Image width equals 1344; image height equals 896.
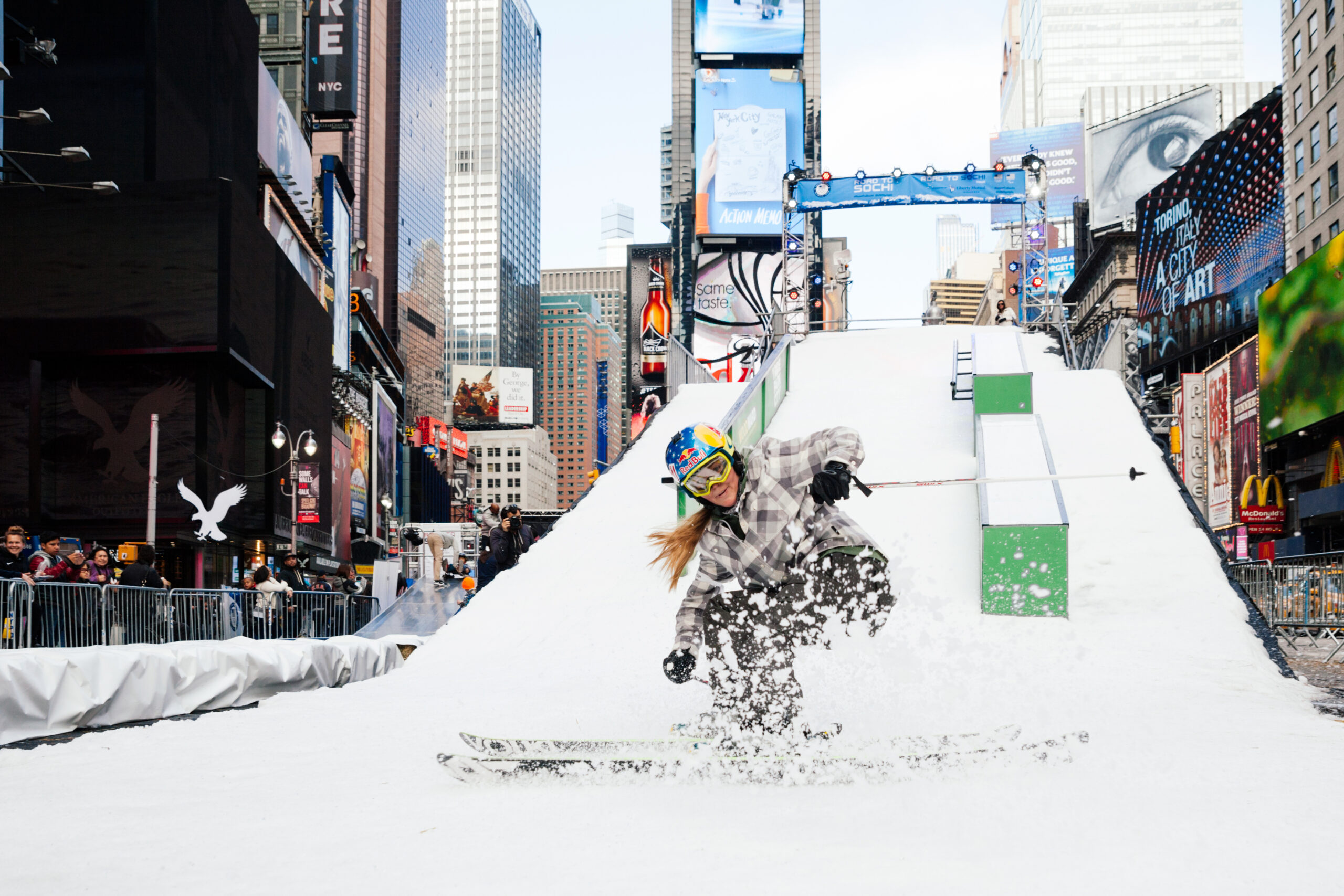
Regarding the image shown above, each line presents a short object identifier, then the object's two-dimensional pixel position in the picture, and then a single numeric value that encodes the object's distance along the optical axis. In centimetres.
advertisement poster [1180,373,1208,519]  5653
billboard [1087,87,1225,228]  8781
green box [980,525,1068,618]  994
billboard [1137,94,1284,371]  5491
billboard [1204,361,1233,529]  5144
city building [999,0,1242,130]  17212
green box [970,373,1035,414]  1447
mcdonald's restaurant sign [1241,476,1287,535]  4481
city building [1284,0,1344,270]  4794
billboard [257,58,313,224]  3922
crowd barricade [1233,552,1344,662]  1268
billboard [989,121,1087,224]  13500
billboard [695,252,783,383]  5644
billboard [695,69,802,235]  5638
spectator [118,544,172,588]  1230
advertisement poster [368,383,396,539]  7444
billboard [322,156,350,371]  5781
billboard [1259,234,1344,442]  3666
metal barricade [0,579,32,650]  938
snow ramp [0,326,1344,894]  337
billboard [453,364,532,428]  15550
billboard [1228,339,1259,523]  4772
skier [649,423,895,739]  510
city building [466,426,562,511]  16725
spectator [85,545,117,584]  1255
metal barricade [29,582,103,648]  995
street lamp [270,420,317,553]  3691
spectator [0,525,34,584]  1009
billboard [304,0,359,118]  5494
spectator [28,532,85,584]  1066
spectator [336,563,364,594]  1828
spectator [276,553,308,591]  1461
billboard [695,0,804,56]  5947
